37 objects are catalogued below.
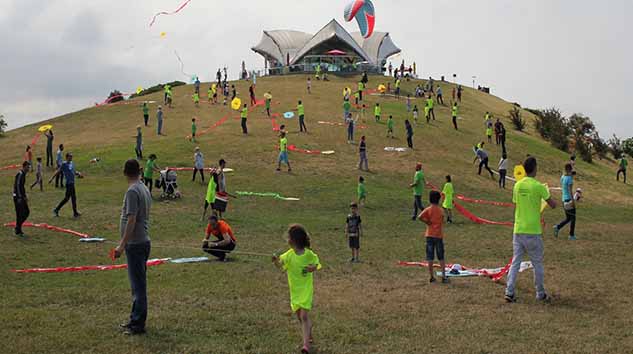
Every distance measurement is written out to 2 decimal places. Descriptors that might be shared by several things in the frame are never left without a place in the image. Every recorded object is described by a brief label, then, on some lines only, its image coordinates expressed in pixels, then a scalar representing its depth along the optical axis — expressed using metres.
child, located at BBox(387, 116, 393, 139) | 39.25
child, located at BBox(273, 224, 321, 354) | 7.55
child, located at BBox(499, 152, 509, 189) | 30.47
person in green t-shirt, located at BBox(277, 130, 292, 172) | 29.14
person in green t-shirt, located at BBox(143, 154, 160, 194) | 23.85
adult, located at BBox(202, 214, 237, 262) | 13.55
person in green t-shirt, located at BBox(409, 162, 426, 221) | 21.44
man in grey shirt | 7.74
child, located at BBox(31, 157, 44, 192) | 24.78
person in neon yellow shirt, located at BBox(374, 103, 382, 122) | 43.55
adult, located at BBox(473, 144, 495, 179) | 32.97
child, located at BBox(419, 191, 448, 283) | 11.59
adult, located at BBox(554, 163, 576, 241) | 16.91
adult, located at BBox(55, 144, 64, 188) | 25.92
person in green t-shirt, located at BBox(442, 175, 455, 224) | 20.96
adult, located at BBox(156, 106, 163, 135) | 37.47
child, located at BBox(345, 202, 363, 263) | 13.98
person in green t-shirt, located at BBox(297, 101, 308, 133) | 38.29
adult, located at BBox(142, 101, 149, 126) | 39.69
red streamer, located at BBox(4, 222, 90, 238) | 16.65
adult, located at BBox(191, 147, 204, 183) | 27.17
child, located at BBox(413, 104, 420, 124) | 44.44
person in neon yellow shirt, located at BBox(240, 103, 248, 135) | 37.76
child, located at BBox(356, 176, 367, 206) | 23.31
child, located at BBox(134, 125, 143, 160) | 30.21
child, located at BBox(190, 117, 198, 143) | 35.25
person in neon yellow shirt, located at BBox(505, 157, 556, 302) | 9.73
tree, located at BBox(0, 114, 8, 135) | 47.98
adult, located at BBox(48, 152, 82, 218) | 18.88
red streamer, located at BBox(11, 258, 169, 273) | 12.00
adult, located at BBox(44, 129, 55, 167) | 30.81
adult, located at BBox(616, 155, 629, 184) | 39.00
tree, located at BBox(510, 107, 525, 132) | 54.41
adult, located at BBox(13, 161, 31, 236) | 15.33
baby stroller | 23.91
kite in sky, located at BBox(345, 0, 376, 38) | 79.00
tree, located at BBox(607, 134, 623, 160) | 55.35
